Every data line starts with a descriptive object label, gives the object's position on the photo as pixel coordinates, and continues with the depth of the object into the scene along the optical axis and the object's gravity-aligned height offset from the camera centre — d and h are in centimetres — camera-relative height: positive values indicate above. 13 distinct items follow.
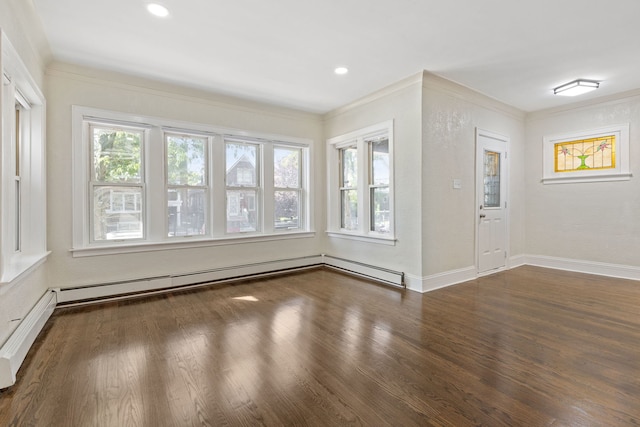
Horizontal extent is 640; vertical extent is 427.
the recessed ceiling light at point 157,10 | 247 +165
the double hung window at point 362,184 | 452 +42
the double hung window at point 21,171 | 216 +36
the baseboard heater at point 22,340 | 191 -93
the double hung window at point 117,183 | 369 +35
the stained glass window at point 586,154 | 461 +85
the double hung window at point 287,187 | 517 +40
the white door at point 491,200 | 462 +13
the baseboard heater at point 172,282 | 350 -93
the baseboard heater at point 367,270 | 416 -92
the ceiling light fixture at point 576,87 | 397 +160
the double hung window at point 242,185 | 467 +40
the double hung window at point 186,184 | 417 +37
